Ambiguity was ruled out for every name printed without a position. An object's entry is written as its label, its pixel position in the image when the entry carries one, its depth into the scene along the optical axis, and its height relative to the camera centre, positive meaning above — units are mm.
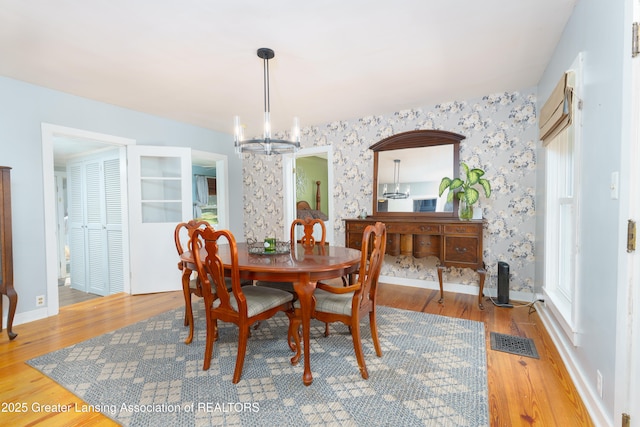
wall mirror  3502 +406
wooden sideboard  2984 -400
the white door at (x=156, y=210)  3676 -47
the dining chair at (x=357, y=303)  1777 -631
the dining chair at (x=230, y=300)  1707 -608
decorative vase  3129 -88
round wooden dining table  1728 -401
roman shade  1801 +631
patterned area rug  1487 -1059
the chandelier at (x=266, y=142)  2328 +513
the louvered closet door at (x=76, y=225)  4625 -294
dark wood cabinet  2325 -311
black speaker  3037 -839
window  1945 -119
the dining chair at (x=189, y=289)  2271 -672
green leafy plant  3062 +166
